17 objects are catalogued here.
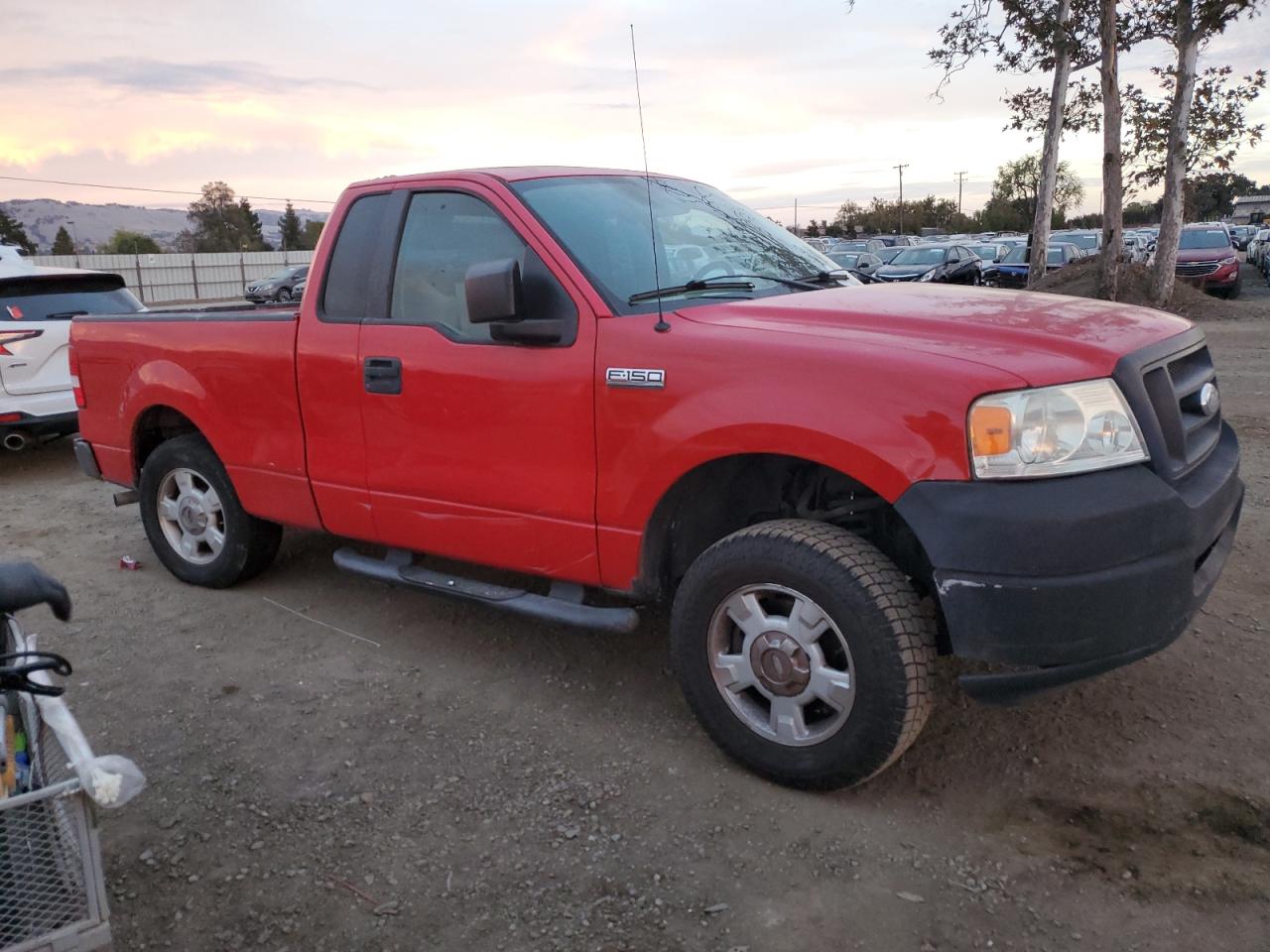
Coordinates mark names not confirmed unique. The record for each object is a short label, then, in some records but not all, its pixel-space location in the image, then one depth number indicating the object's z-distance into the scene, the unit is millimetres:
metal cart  2088
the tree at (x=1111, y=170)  16547
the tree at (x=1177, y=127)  17672
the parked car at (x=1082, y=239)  29117
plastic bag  2080
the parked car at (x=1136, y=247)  24603
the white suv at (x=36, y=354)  7699
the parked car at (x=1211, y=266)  22984
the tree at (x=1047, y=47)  18203
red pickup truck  2762
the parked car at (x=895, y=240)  46338
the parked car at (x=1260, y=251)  31195
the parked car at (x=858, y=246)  35844
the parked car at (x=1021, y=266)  24922
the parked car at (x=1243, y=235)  46469
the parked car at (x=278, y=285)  28950
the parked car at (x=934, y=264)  20156
